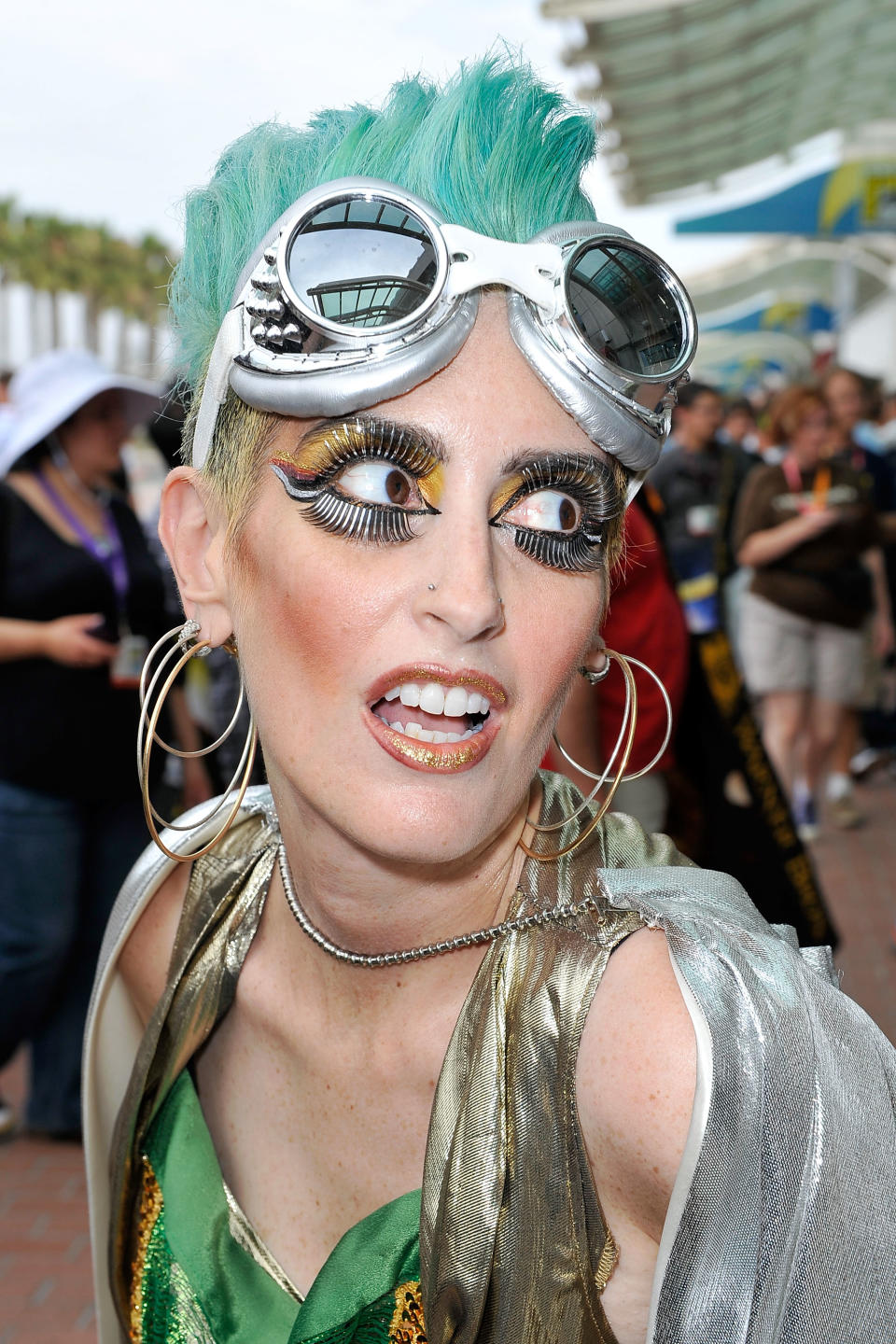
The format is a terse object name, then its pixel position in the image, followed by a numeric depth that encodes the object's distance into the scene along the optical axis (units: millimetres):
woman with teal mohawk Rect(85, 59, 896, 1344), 1209
